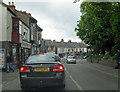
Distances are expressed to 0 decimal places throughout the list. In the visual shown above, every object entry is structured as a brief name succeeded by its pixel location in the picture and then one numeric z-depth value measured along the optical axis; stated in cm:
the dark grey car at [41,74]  644
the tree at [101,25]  1345
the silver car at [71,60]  3416
